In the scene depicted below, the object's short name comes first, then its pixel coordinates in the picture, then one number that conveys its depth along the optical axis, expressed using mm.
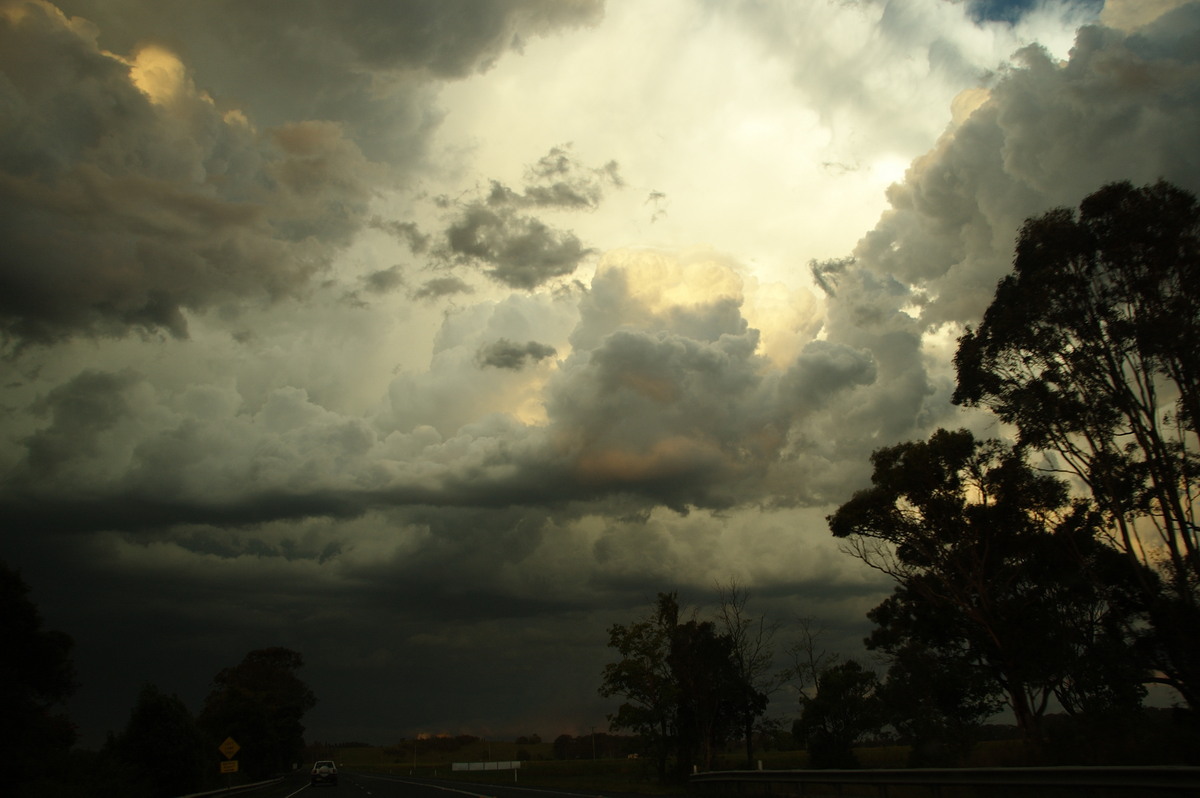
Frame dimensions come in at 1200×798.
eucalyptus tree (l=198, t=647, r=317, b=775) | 72500
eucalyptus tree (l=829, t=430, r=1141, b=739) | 34375
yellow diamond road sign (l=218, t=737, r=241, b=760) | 40638
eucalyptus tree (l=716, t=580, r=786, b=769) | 60966
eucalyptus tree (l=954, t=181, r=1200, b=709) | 27641
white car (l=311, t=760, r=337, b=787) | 55562
